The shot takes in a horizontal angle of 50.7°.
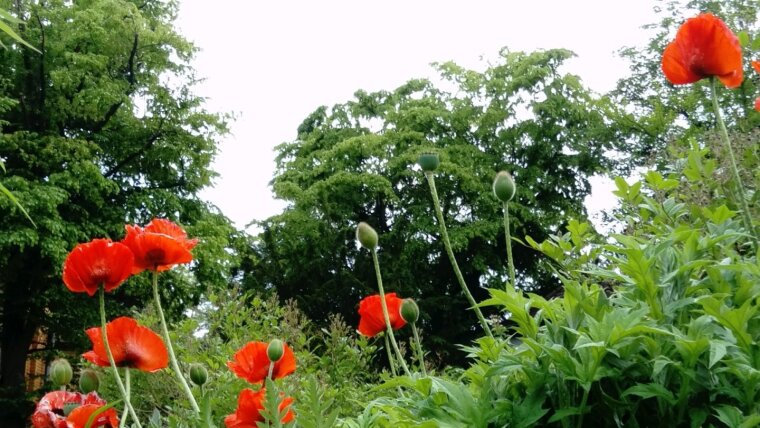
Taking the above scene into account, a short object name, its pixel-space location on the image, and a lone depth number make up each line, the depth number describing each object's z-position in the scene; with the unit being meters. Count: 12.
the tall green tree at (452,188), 19.98
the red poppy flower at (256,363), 1.94
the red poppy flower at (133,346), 1.72
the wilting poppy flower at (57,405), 1.84
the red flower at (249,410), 1.66
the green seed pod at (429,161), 1.99
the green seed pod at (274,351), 1.83
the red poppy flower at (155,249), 1.76
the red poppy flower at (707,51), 1.79
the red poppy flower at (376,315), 2.15
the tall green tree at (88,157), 14.66
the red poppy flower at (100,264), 1.68
